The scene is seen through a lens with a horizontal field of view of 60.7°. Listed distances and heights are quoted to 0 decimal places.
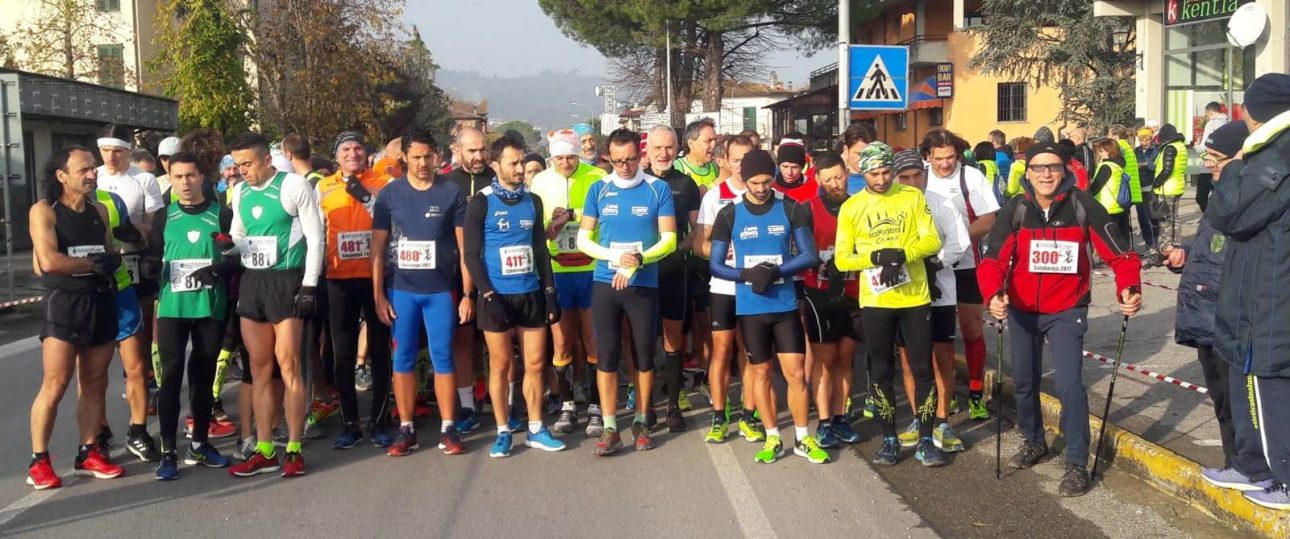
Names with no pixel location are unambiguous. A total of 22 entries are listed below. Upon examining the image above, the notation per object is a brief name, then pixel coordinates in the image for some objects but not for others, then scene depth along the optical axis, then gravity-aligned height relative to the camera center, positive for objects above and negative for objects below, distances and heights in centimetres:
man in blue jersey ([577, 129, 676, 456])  707 -24
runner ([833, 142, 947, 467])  648 -38
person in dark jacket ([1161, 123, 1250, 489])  560 -50
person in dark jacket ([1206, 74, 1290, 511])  467 -29
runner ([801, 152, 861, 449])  709 -68
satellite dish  1727 +275
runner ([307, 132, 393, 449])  741 -58
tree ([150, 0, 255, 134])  2577 +361
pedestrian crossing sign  1253 +147
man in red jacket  602 -40
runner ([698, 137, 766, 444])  714 -79
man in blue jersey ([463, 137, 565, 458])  701 -41
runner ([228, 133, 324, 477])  657 -25
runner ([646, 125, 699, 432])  779 -45
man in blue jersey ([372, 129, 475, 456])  702 -35
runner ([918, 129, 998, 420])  751 -6
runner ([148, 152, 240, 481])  662 -44
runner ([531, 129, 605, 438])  789 -37
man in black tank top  631 -32
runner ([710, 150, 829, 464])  670 -38
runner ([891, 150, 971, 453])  685 -54
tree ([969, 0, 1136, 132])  3212 +457
